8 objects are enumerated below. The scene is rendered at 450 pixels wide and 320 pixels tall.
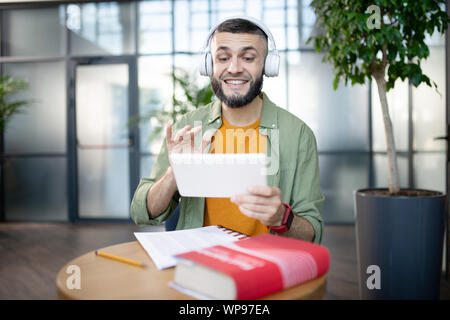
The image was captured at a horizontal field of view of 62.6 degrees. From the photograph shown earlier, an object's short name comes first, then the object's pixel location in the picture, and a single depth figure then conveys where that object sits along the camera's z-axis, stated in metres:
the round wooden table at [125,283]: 0.70
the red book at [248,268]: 0.64
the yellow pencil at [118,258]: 0.85
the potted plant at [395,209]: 2.02
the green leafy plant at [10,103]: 4.57
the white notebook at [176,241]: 0.86
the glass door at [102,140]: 5.03
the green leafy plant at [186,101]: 3.93
